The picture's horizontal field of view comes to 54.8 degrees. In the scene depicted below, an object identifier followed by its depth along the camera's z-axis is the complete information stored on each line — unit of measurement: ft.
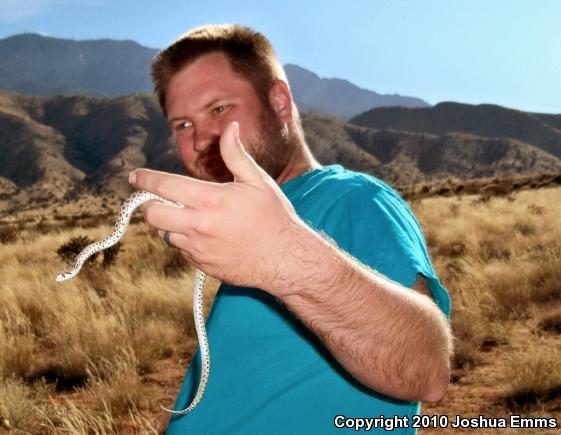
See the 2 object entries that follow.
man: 3.42
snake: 4.83
